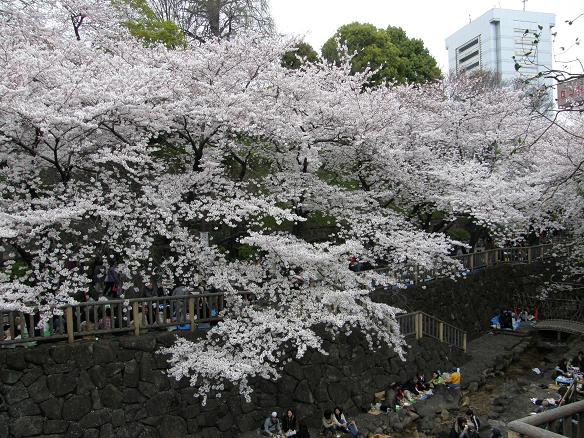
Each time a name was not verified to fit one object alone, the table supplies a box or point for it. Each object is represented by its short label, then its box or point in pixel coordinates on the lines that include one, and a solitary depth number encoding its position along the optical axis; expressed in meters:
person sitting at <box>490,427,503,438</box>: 11.38
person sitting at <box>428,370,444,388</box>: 15.53
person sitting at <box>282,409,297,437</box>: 11.45
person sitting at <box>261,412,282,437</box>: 11.58
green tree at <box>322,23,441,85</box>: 28.05
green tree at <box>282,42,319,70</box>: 24.58
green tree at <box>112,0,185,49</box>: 17.86
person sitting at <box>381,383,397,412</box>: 13.86
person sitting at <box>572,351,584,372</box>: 16.12
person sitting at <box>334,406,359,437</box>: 12.20
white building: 64.69
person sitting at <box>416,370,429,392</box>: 14.97
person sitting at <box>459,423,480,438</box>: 11.45
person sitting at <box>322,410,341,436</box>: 12.17
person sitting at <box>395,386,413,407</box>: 14.16
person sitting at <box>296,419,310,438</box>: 11.22
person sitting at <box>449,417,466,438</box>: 11.64
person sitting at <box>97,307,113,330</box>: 10.49
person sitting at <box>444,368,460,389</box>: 15.49
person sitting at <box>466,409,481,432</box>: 12.03
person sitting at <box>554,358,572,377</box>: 15.95
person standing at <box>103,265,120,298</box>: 11.78
